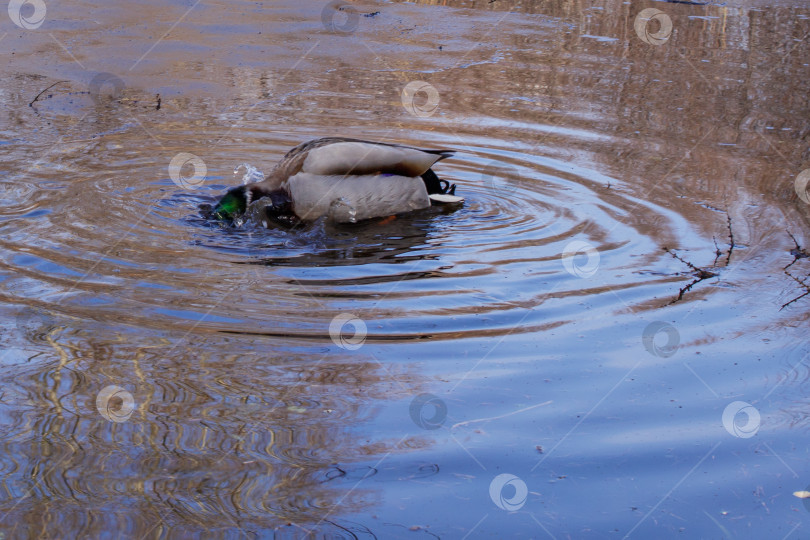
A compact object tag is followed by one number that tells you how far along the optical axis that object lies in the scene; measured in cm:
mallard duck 546
